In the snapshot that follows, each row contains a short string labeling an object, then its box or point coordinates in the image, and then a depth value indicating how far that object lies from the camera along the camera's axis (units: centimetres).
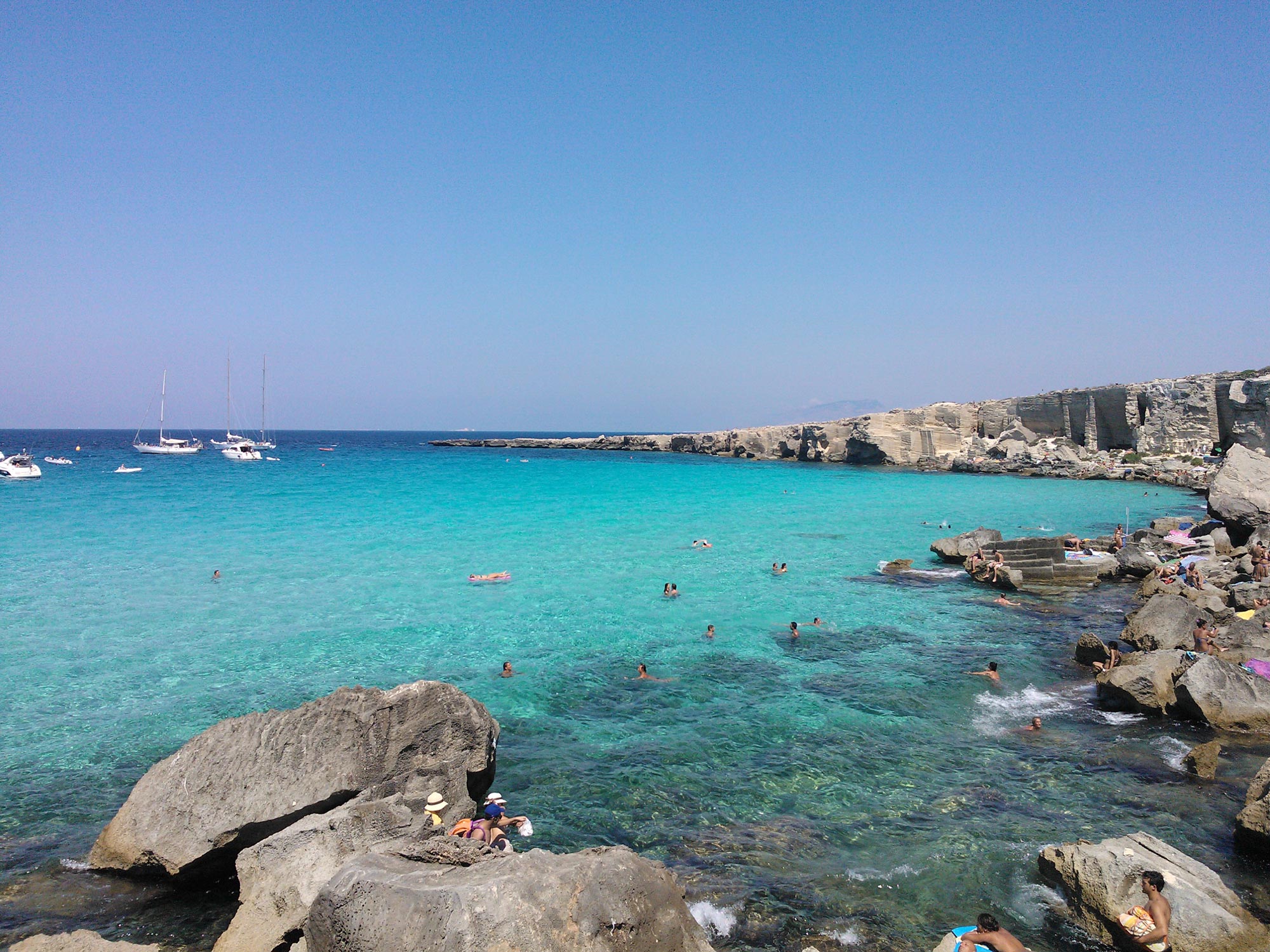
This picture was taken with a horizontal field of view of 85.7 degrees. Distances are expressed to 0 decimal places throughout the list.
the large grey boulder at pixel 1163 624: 1417
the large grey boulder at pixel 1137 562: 2175
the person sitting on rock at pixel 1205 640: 1330
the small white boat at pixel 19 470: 5072
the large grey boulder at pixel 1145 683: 1152
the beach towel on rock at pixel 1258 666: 1202
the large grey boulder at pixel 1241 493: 2230
